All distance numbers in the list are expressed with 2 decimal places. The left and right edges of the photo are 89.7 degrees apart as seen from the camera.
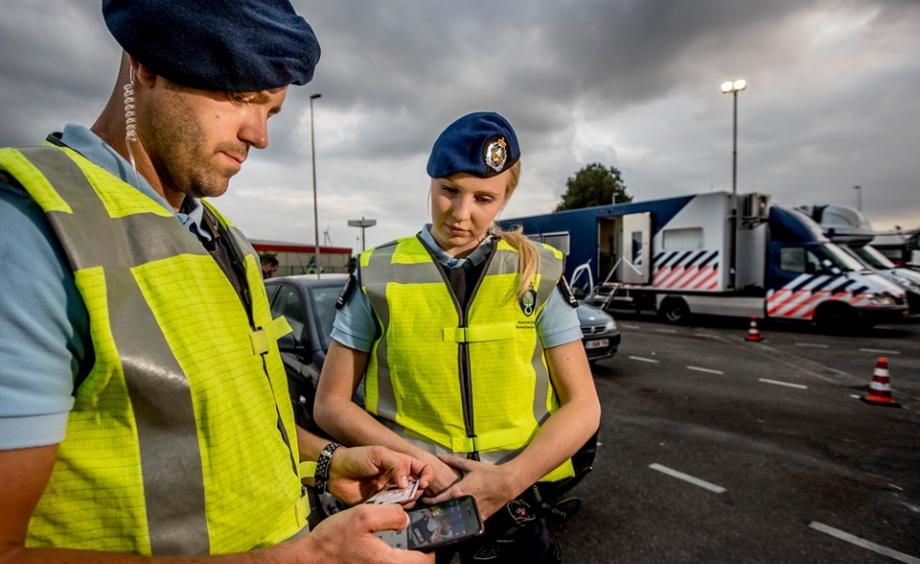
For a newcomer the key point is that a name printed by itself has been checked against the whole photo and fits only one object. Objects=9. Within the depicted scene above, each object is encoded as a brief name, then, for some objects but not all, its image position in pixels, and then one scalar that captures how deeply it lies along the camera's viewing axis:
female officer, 1.48
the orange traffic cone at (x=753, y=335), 9.77
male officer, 0.61
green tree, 32.75
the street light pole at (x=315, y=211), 20.89
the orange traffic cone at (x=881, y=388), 5.59
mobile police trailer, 10.16
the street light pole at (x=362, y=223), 19.22
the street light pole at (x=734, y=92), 16.34
